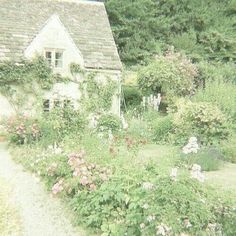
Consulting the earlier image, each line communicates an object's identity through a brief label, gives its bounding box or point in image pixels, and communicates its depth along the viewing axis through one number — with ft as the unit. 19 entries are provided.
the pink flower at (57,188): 29.30
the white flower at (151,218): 22.89
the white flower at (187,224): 22.89
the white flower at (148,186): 24.78
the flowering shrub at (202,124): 51.70
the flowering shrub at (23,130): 50.14
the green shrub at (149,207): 23.21
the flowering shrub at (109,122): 56.18
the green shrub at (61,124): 49.06
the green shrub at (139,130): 55.47
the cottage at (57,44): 74.54
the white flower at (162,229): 22.25
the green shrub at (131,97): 86.17
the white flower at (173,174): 24.09
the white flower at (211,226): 23.32
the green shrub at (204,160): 40.28
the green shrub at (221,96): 58.75
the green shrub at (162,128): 56.24
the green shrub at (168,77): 75.66
